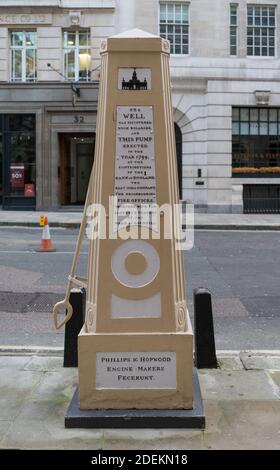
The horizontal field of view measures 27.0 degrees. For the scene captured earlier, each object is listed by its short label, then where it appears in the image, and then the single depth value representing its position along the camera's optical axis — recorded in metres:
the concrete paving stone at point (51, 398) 4.28
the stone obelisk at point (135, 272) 4.24
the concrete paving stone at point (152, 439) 3.77
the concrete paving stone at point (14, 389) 4.36
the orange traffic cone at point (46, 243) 13.66
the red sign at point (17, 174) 24.77
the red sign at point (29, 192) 24.86
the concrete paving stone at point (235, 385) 4.66
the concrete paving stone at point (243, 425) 3.81
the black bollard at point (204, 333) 5.39
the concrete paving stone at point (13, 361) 5.40
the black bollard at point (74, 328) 5.38
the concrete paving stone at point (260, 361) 5.39
